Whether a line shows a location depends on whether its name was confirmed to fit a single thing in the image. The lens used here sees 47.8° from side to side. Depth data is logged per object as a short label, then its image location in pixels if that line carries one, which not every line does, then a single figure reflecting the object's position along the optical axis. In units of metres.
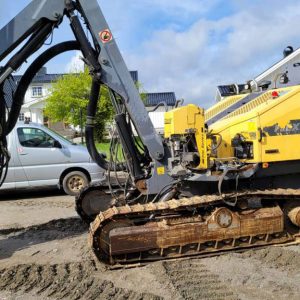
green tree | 25.88
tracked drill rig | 4.30
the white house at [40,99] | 34.45
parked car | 8.19
